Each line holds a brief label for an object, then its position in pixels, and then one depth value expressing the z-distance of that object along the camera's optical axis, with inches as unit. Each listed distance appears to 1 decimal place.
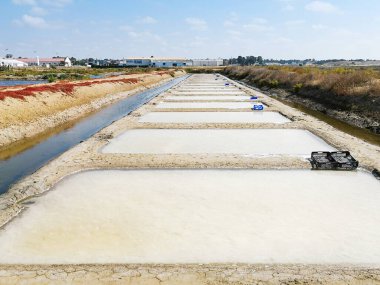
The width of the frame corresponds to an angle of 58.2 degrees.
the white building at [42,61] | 6938.5
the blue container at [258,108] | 1216.8
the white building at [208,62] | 7713.6
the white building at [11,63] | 5157.5
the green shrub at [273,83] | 2124.3
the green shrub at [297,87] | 1716.3
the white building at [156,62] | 7224.4
